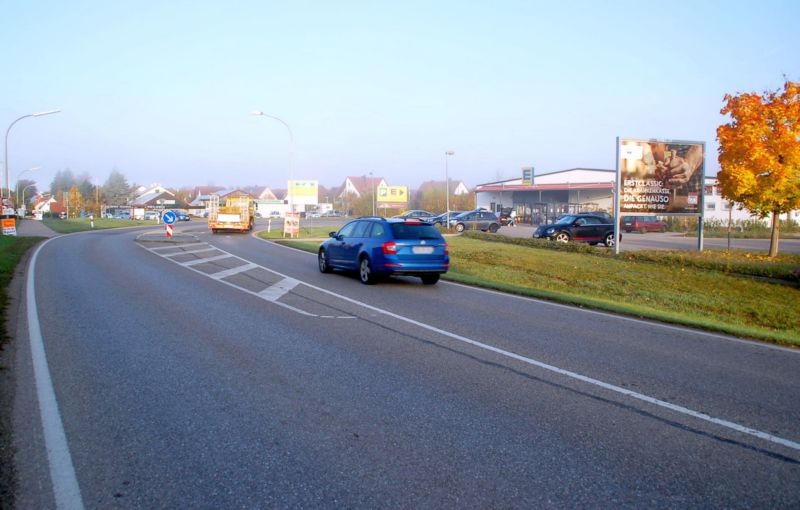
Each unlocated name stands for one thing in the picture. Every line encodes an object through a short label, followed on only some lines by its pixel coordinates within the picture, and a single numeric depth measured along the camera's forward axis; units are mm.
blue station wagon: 14531
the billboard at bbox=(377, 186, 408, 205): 73188
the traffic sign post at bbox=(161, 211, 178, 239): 31391
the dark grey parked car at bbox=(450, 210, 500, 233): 44812
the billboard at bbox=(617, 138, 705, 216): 25281
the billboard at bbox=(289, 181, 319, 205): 46344
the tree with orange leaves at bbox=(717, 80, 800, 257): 21828
